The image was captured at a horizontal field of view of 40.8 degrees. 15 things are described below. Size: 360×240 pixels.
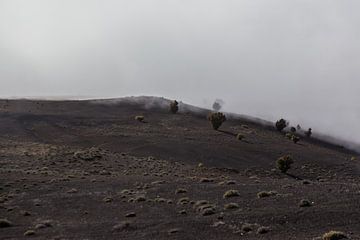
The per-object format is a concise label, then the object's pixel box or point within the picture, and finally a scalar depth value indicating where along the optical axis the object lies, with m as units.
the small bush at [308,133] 103.68
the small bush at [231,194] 32.59
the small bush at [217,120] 85.06
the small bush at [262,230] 22.93
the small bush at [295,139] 84.51
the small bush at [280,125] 97.38
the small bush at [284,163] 59.19
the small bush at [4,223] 29.05
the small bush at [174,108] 99.81
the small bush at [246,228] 23.54
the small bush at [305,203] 27.19
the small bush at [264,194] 31.53
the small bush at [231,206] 28.64
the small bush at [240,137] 78.44
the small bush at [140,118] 89.75
